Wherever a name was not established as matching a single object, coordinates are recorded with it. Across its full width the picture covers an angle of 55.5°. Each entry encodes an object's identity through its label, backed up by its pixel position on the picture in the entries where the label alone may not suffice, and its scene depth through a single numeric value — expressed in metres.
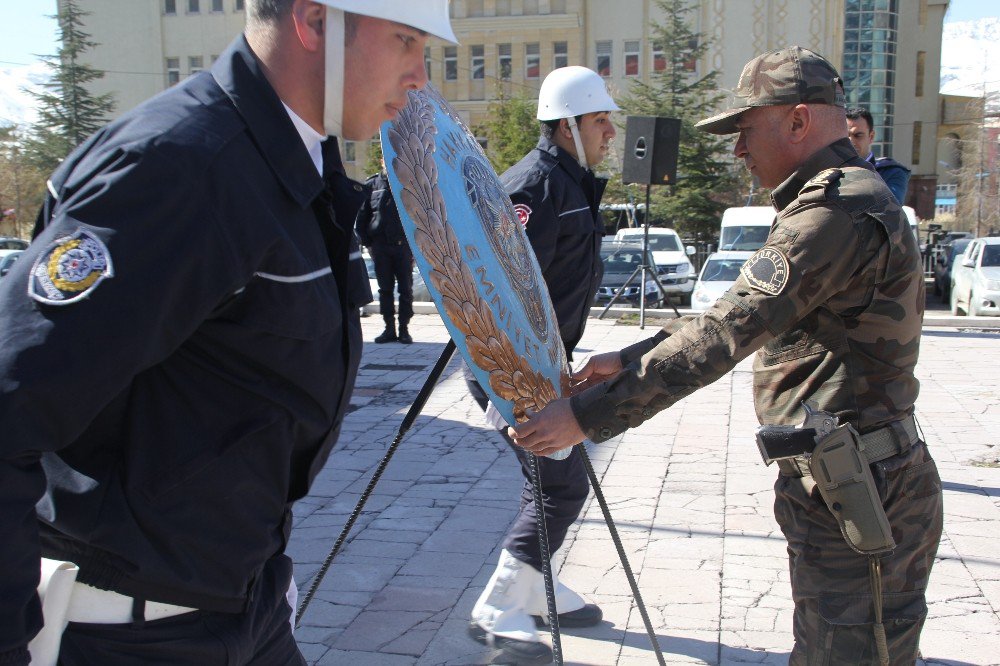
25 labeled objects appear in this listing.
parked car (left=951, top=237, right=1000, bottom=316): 16.44
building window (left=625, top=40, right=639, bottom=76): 47.62
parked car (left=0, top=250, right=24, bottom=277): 24.17
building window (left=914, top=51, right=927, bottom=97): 57.19
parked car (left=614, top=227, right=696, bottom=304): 20.44
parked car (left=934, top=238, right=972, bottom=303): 23.67
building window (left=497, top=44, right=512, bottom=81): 47.38
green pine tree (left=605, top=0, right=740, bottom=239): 35.16
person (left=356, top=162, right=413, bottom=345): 10.29
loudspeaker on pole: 13.78
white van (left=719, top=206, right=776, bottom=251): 18.59
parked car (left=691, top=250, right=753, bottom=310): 16.09
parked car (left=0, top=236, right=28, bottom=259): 30.05
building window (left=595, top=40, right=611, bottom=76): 48.00
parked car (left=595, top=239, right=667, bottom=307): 17.59
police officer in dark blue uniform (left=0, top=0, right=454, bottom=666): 1.25
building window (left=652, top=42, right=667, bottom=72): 45.00
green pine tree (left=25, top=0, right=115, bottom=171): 38.06
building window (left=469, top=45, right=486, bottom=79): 47.44
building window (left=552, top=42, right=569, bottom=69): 47.41
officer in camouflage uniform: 2.34
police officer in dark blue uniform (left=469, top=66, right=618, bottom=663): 3.68
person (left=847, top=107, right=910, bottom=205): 6.11
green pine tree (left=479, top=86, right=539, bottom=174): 36.84
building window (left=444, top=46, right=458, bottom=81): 47.62
